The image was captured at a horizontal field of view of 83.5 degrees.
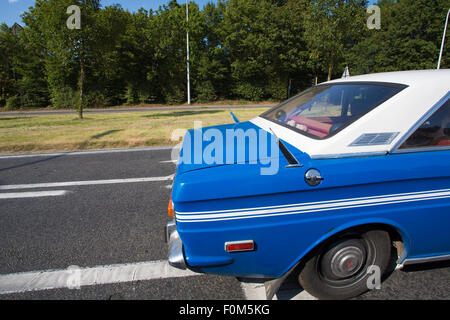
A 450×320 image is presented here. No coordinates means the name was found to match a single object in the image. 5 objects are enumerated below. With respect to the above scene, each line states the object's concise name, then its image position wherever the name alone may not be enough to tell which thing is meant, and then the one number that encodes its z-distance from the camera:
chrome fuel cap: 1.59
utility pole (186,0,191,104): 24.83
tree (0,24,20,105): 23.75
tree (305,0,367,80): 13.21
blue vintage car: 1.58
